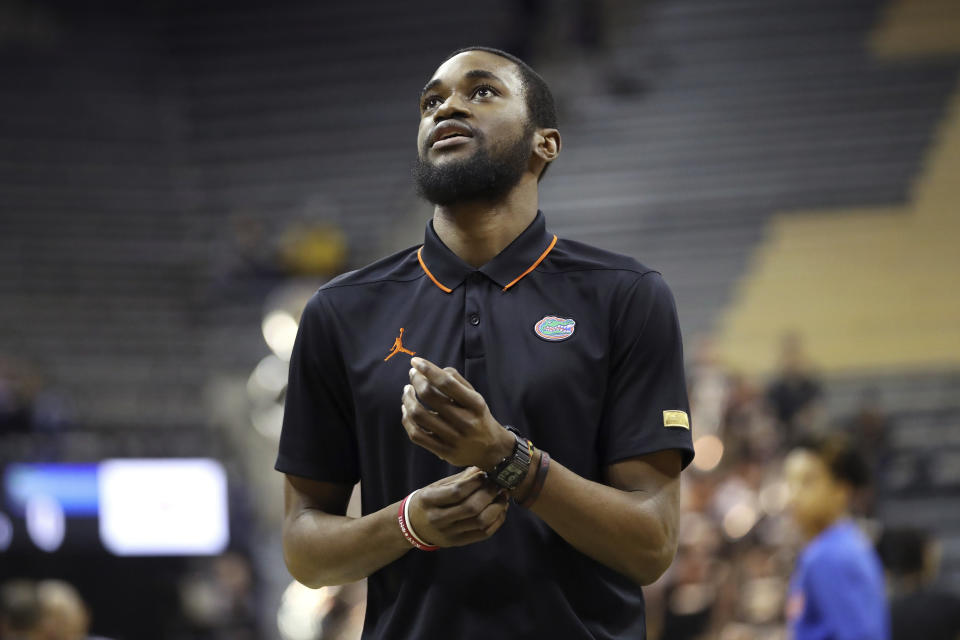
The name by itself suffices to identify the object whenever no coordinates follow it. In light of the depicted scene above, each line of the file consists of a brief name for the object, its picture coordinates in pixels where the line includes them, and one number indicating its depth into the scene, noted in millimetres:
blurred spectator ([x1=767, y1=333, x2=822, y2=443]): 21359
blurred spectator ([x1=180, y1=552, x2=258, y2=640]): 21953
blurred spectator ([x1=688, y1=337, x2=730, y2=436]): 20141
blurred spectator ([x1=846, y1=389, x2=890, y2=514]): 20750
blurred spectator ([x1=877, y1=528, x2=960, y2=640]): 11141
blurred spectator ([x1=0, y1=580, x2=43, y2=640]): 11289
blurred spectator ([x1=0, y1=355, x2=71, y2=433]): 25047
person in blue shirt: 8961
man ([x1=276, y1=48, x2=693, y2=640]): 4074
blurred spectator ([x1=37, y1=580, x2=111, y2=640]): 11352
